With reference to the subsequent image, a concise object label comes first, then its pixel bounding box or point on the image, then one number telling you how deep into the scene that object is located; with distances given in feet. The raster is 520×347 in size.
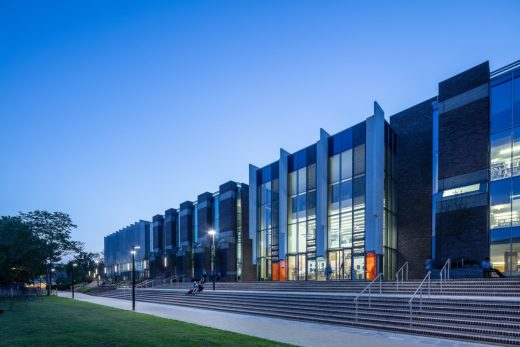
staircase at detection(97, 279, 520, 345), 36.81
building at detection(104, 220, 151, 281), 223.30
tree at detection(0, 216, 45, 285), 111.75
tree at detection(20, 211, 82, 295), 151.23
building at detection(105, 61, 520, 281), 68.13
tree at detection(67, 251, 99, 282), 241.86
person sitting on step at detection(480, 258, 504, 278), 57.82
